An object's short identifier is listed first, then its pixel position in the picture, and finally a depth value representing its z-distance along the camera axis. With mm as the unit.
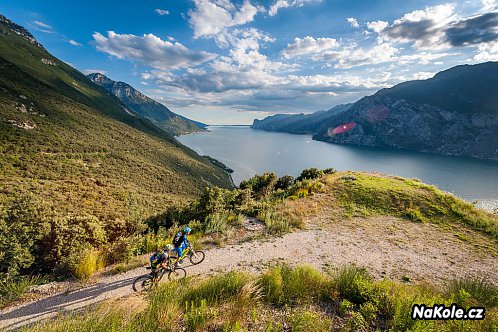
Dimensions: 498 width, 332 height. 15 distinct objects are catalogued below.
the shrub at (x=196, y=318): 3600
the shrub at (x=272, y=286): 4633
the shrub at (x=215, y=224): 10399
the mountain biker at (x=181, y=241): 7300
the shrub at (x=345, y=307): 4453
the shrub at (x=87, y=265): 6471
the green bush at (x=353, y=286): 4820
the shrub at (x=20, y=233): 5973
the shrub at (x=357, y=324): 3906
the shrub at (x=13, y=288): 5246
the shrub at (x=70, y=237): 6927
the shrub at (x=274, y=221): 10703
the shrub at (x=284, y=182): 28578
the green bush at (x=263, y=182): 29148
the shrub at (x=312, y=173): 25953
